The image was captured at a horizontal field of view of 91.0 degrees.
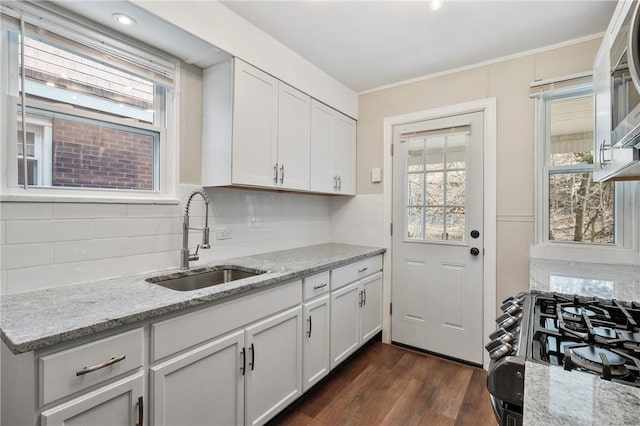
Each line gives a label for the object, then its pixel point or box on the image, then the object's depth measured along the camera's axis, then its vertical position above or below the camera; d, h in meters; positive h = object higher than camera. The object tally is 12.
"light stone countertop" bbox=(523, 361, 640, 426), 0.51 -0.34
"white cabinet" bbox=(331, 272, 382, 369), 2.32 -0.85
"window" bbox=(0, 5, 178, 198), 1.43 +0.53
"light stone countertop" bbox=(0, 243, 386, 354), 0.97 -0.37
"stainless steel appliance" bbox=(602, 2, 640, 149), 0.88 +0.42
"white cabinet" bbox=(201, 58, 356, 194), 1.99 +0.57
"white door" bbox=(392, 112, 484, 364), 2.62 -0.21
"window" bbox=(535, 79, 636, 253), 2.19 +0.20
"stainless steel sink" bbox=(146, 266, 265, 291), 1.80 -0.41
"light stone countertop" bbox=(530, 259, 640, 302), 1.47 -0.36
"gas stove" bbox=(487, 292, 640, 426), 0.71 -0.37
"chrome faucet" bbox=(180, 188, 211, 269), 1.89 -0.17
